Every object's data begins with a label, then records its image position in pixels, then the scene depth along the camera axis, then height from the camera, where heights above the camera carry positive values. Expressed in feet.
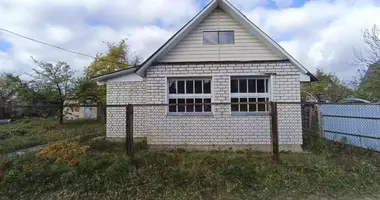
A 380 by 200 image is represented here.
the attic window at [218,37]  28.43 +8.11
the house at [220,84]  27.55 +2.53
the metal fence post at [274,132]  18.19 -2.07
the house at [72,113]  58.95 -1.99
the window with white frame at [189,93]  28.60 +1.48
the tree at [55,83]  57.62 +5.63
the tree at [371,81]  38.82 +4.29
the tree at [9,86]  62.89 +5.28
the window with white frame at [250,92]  28.17 +1.54
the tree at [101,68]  60.23 +11.54
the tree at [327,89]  59.17 +4.36
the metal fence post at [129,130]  18.10 -1.88
